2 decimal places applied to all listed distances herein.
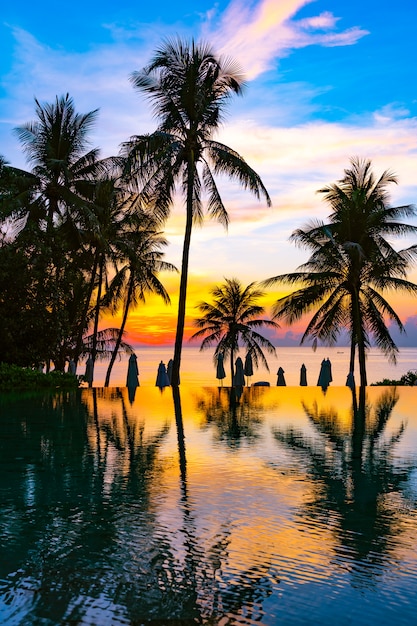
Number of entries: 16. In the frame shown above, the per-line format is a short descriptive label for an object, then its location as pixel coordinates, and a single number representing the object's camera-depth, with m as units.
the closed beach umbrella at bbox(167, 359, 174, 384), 25.56
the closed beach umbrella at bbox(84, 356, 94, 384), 26.60
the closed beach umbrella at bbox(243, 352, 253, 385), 27.86
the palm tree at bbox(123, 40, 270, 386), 24.48
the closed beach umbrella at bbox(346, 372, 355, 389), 24.92
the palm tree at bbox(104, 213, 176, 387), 36.44
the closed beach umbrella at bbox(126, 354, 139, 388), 22.59
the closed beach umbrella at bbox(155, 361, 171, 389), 23.33
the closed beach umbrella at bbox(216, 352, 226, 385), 28.42
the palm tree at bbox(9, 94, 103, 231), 30.17
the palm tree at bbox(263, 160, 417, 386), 29.16
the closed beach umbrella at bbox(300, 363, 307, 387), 26.52
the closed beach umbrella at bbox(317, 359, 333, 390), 24.03
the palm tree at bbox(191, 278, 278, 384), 36.50
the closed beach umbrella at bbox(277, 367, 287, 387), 27.42
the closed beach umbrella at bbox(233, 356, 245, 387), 24.61
